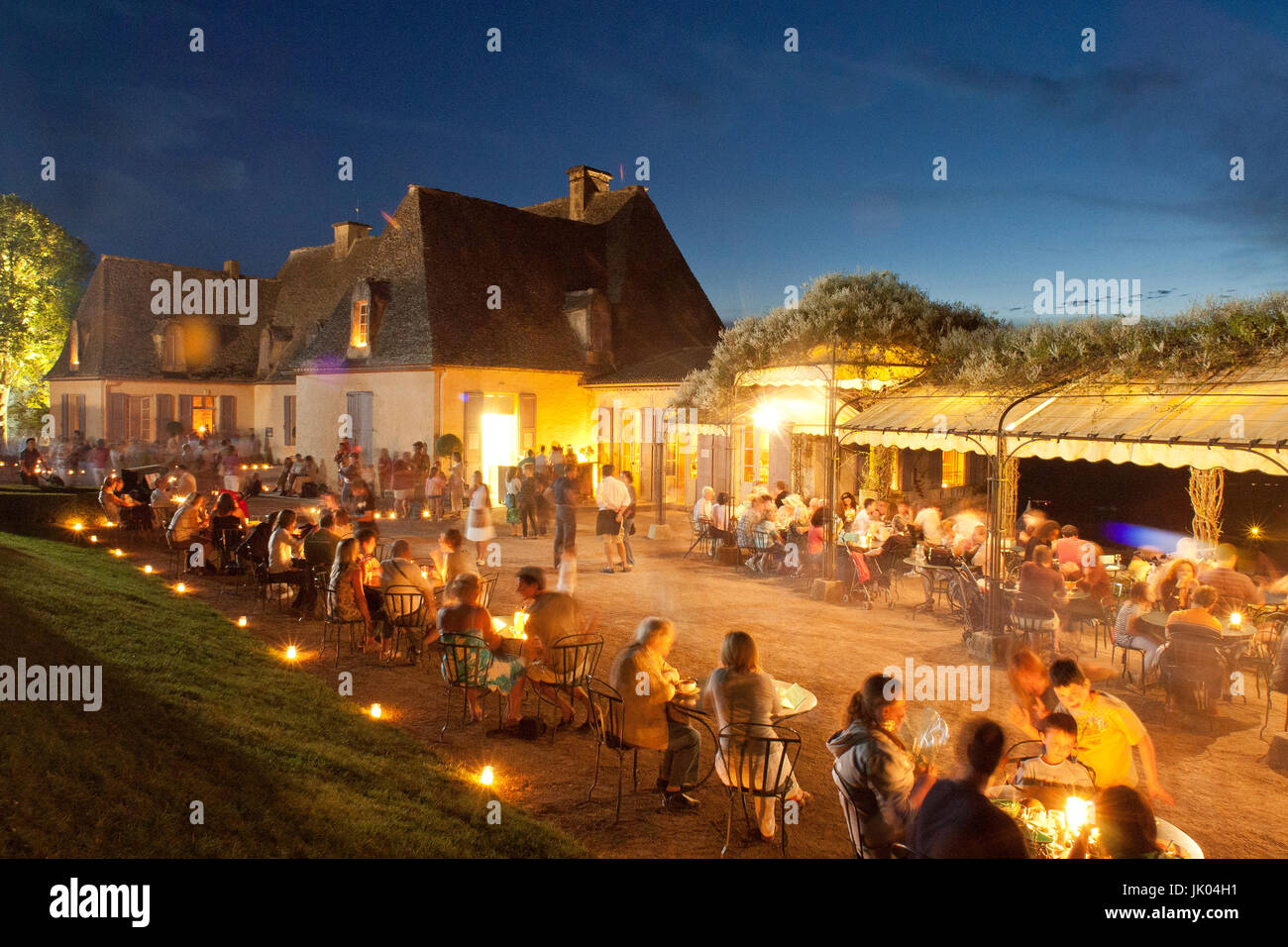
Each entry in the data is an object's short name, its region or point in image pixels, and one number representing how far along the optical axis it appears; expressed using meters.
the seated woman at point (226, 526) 12.30
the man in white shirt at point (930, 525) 13.45
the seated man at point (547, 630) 6.86
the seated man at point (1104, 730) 4.74
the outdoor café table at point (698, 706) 5.47
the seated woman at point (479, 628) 7.00
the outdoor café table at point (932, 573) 11.42
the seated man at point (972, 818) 3.54
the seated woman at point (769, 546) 14.55
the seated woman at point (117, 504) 15.79
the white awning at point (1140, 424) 8.55
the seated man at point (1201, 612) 7.32
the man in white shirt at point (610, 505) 14.25
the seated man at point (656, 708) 5.62
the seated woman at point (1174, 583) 8.73
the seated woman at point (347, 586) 8.88
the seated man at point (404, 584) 8.53
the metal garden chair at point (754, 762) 5.02
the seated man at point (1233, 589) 8.47
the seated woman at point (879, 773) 4.25
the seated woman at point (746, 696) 5.14
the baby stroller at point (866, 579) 12.23
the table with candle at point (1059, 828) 3.82
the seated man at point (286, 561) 10.55
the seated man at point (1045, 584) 9.12
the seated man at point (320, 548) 10.19
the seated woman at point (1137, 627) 8.18
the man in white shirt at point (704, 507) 16.27
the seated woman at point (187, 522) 12.89
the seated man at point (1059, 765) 4.40
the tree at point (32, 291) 32.94
